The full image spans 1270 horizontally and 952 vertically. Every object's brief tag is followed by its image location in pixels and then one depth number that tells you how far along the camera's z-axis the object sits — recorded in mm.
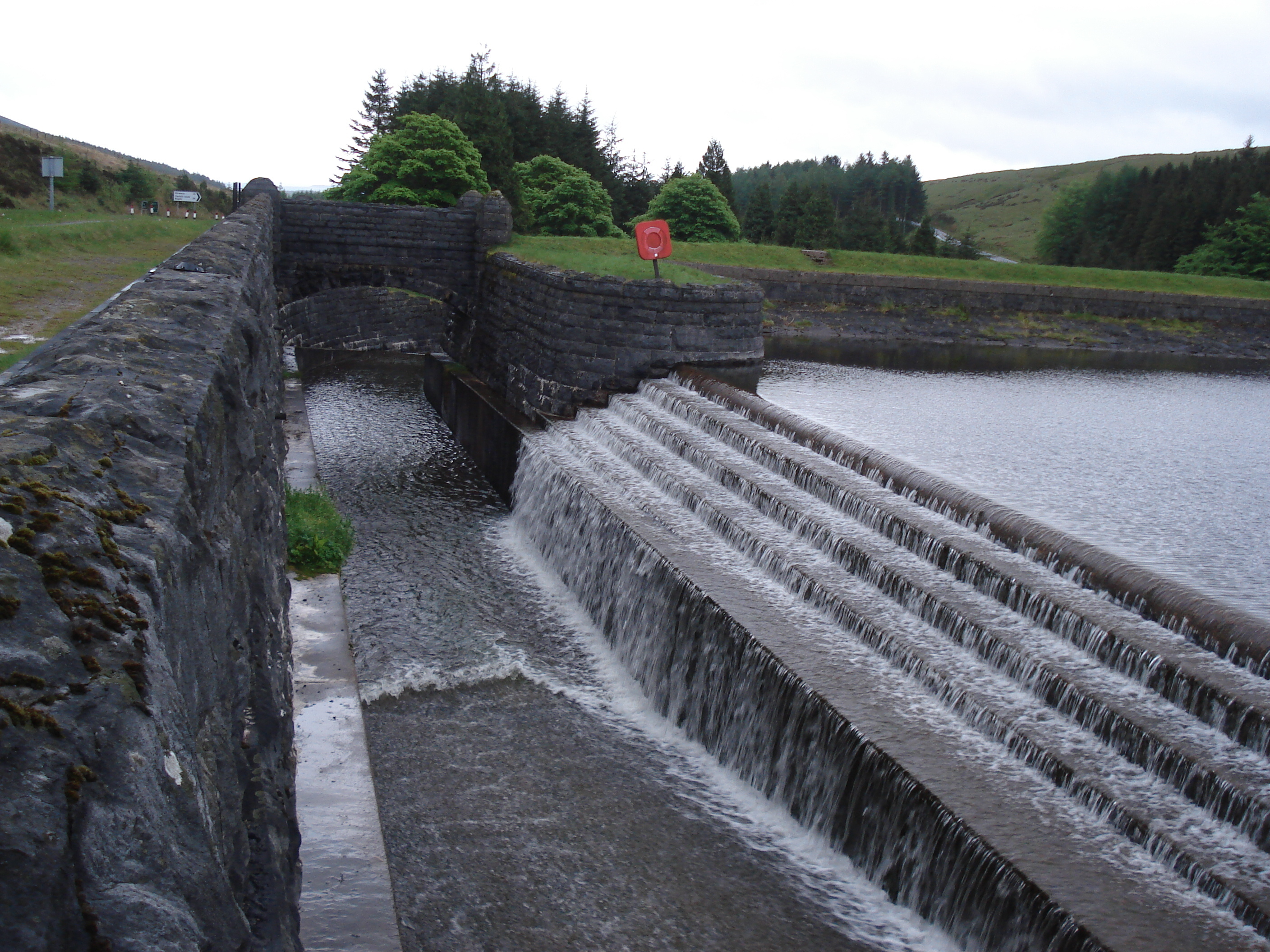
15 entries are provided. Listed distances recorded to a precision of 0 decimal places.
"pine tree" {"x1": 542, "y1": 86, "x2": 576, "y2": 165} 52250
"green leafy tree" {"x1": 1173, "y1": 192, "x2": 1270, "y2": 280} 39406
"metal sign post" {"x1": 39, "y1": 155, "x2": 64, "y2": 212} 25078
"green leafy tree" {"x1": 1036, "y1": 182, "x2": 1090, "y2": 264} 74562
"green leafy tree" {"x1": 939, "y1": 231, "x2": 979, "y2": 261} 53656
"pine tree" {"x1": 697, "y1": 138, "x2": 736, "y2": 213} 61500
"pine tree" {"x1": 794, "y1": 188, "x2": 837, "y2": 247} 53344
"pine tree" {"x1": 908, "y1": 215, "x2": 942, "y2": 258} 52219
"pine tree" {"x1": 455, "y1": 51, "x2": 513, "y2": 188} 35469
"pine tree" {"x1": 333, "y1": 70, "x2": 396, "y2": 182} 61375
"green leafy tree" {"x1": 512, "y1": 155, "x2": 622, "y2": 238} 38656
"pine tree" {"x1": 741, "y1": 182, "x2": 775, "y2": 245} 64625
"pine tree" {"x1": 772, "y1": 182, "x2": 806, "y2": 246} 56812
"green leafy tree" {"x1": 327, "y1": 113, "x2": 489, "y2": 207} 30797
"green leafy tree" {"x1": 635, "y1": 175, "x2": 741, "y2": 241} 44562
